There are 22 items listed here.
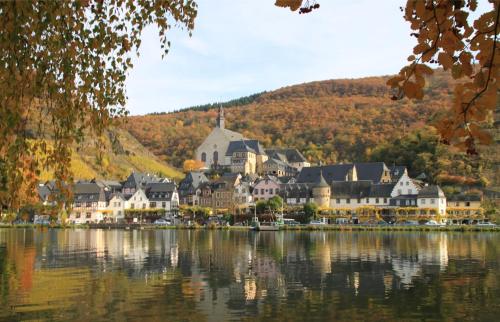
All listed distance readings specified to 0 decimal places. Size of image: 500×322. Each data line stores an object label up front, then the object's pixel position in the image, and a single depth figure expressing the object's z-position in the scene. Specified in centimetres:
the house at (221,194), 10156
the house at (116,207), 10642
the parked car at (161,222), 9606
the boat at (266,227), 8012
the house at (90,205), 10544
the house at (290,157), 13288
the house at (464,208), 8546
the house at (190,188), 10606
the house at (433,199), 8625
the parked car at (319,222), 8712
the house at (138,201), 10712
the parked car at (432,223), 8212
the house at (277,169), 12512
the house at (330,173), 10169
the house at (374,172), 9988
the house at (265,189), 9956
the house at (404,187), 9012
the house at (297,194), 9531
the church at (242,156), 12800
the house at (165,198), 10531
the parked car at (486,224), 7832
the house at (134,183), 11025
